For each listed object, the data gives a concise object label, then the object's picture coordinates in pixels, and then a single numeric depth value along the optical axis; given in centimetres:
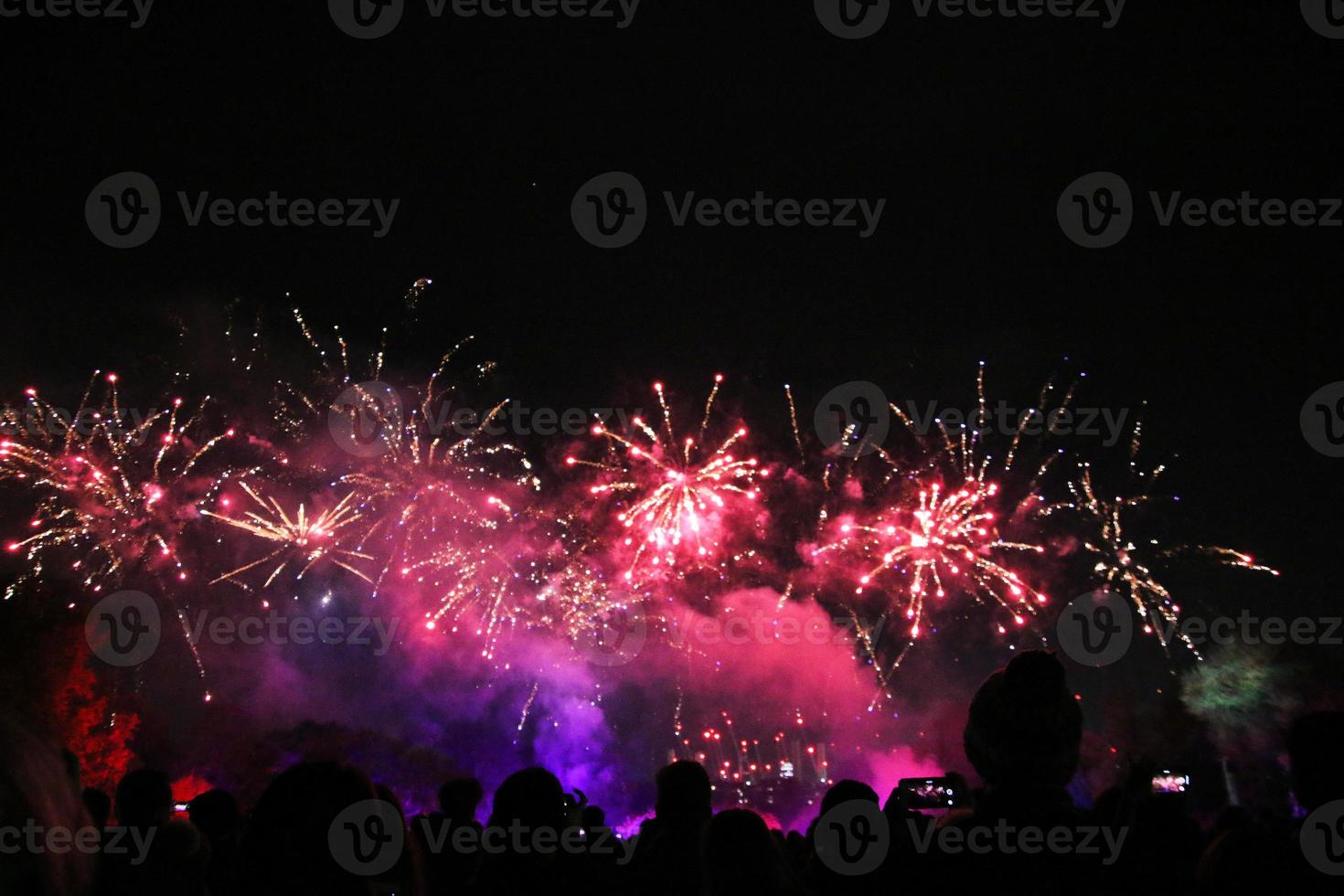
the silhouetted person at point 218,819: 502
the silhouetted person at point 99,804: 541
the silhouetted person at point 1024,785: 254
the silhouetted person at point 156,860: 388
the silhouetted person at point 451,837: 477
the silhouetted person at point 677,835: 421
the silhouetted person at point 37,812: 182
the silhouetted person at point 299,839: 239
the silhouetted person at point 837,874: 322
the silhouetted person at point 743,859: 341
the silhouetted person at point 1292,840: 264
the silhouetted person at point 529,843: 359
